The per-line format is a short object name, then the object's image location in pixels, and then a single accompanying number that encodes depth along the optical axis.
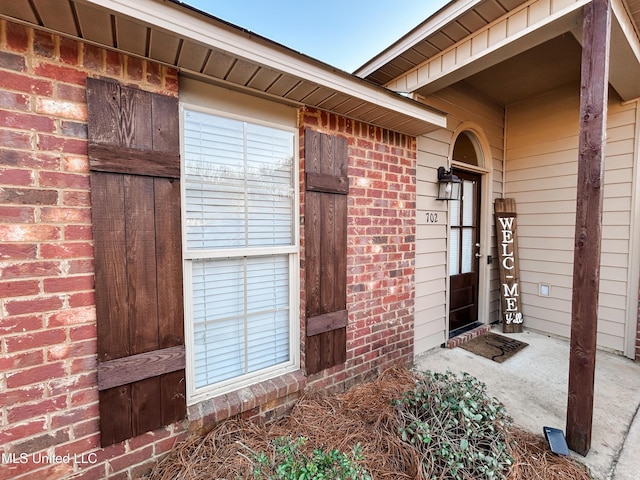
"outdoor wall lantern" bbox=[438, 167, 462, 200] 2.80
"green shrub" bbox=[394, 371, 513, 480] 1.38
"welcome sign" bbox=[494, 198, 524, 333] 3.45
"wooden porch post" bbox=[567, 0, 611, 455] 1.57
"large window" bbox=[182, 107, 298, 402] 1.66
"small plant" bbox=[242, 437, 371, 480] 1.33
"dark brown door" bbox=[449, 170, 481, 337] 3.28
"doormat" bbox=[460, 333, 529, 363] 2.85
